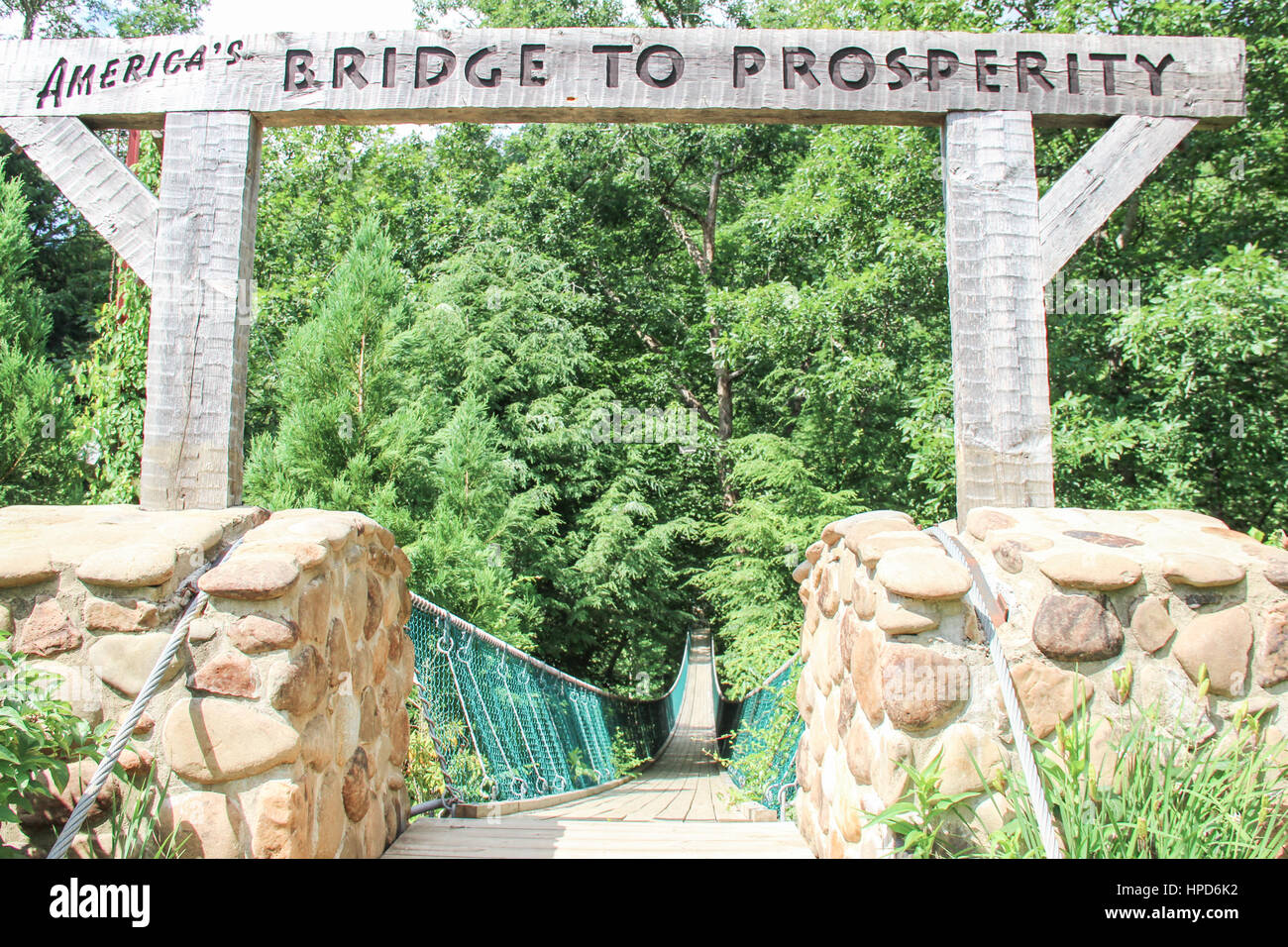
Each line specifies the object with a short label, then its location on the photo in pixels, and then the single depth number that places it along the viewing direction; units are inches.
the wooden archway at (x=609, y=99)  87.0
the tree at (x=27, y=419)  202.7
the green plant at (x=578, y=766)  221.5
